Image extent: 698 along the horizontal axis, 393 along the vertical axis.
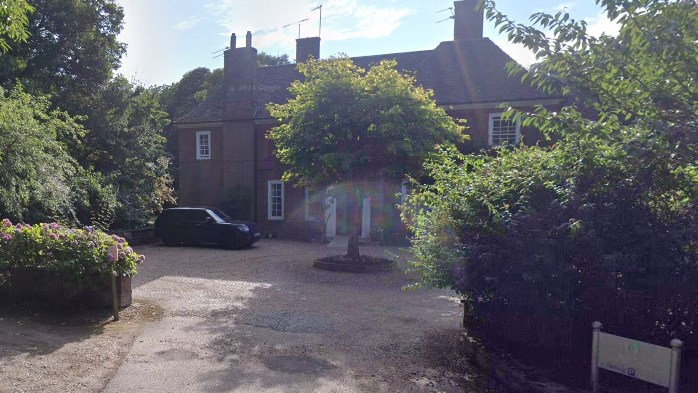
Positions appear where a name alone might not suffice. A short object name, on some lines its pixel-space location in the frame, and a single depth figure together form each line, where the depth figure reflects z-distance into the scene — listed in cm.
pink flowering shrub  720
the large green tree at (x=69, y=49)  1923
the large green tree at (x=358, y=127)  1147
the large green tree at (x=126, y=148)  1931
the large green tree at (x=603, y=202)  409
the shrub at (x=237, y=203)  2125
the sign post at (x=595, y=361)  414
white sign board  367
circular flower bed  1223
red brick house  1838
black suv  1681
